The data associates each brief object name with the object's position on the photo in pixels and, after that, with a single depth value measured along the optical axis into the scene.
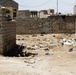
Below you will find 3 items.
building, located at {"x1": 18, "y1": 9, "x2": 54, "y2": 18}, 31.90
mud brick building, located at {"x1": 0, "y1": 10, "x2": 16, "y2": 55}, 11.77
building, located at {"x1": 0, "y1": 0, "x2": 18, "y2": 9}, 27.23
